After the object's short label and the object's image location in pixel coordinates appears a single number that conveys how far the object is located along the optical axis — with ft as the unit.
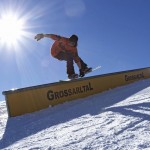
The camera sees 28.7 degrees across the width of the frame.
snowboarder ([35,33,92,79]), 28.91
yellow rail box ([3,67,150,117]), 20.61
